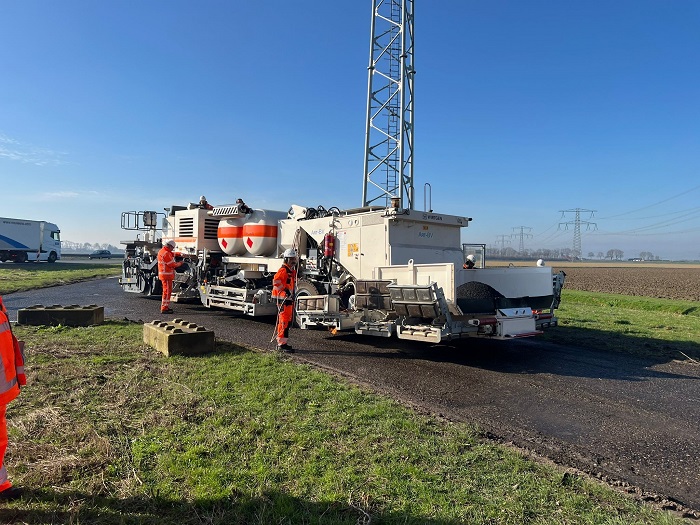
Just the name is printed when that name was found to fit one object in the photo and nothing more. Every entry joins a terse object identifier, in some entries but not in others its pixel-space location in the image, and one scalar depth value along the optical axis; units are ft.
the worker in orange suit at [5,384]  10.01
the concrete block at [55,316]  29.78
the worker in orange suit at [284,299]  25.95
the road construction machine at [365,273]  23.39
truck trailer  130.31
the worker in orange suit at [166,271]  39.78
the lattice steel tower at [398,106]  48.60
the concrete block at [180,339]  22.39
